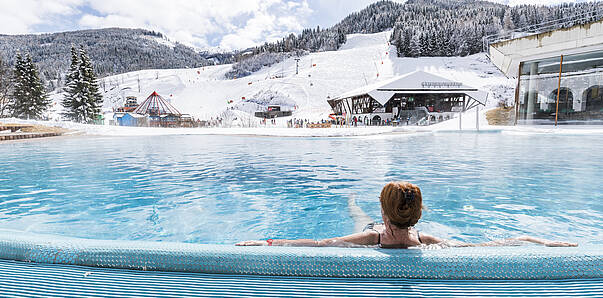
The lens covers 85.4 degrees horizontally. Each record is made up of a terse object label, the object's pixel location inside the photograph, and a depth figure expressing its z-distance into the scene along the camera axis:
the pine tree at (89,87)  34.69
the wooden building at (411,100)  30.14
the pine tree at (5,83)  35.50
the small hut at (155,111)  41.88
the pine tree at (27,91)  33.97
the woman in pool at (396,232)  2.16
